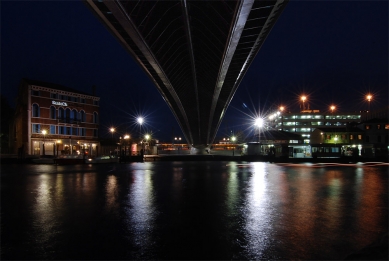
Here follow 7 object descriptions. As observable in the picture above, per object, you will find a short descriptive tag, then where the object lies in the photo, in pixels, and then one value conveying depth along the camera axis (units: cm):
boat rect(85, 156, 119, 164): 3842
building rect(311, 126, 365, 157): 5166
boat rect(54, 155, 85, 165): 3466
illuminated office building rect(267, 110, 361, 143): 11000
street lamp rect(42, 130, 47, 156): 4883
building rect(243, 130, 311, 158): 4516
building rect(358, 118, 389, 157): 6103
